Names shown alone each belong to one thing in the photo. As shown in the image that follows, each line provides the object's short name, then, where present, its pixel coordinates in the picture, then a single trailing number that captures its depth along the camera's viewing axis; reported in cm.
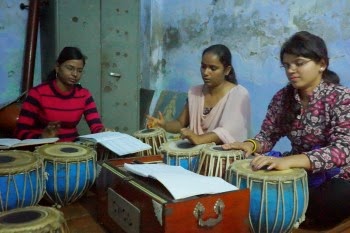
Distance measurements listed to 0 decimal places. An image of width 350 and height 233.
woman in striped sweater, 275
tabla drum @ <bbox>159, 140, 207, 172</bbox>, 200
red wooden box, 133
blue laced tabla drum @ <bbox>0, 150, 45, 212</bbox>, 163
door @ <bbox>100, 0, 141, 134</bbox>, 383
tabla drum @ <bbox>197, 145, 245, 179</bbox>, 187
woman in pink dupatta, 256
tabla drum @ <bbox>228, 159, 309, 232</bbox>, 156
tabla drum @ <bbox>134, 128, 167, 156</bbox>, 241
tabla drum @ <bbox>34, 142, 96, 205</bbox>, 191
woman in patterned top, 179
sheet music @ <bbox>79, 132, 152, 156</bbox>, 212
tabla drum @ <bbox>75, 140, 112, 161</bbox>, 227
